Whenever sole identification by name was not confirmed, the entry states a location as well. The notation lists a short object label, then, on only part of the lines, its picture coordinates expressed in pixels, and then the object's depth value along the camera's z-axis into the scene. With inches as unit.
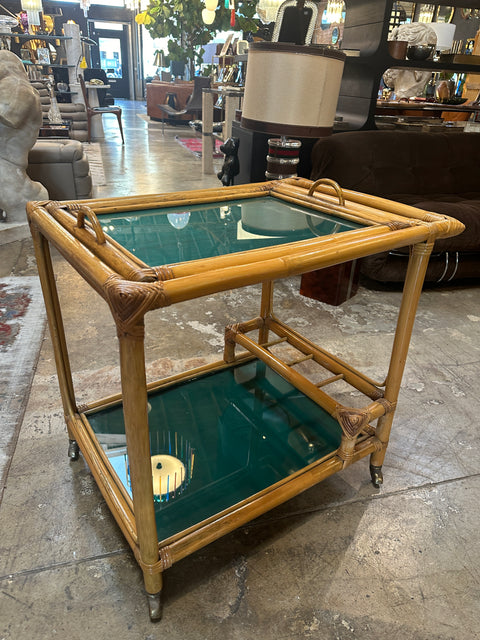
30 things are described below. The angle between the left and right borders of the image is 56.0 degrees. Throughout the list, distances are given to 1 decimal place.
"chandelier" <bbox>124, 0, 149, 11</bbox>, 431.2
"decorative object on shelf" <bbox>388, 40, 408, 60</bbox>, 122.6
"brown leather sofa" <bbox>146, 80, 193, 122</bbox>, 410.6
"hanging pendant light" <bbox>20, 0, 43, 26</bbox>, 312.2
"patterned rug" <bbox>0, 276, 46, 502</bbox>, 60.5
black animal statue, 122.3
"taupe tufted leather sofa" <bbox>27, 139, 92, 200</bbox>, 148.3
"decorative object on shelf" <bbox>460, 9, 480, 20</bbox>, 228.8
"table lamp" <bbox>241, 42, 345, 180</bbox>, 63.6
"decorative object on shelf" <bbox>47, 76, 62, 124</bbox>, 210.5
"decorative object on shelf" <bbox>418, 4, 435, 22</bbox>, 210.4
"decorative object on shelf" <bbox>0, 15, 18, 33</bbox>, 229.1
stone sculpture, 127.2
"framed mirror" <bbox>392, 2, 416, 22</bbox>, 171.5
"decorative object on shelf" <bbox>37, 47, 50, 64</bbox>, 329.1
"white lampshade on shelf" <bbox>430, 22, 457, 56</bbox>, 138.0
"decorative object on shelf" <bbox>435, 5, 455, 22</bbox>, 190.7
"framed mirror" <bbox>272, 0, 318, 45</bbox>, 73.2
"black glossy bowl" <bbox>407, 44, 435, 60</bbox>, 124.8
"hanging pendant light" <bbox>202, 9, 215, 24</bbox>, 350.4
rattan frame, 29.5
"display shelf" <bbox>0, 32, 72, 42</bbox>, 280.8
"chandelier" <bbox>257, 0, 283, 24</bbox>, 232.7
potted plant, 392.2
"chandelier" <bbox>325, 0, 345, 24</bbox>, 304.6
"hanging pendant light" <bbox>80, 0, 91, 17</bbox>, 416.0
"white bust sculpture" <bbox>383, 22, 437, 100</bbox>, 165.2
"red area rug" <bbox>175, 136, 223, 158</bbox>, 276.2
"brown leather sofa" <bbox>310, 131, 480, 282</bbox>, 105.7
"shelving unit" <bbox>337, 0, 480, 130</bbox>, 120.6
